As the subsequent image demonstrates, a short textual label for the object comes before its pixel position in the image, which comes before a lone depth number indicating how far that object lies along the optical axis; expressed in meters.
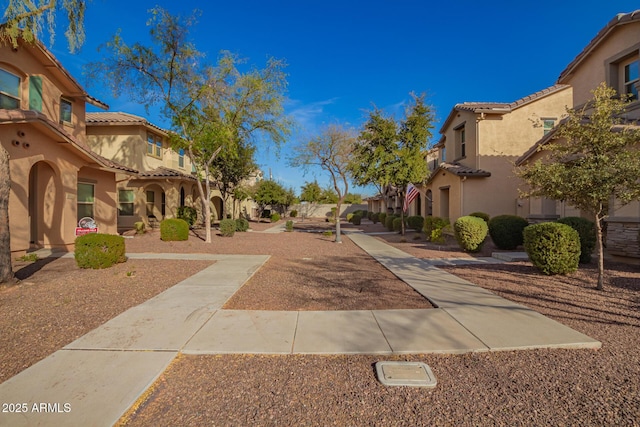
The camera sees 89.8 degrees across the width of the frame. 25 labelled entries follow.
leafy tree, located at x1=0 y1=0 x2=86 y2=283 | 6.43
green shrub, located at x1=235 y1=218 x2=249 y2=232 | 21.96
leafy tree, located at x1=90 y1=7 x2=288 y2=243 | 12.81
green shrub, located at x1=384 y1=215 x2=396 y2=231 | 22.77
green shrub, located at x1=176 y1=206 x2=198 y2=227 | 21.81
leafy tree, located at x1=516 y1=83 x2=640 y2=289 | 5.77
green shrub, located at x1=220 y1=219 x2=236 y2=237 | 17.42
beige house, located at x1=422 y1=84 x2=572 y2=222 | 16.45
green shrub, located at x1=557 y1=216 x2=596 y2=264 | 8.40
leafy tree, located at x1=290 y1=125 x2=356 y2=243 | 21.62
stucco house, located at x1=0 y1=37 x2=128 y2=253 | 9.60
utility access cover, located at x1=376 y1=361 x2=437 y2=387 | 3.13
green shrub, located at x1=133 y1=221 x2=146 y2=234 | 17.91
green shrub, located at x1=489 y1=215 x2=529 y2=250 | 11.44
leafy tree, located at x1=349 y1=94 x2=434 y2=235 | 16.31
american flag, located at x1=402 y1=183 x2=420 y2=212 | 15.71
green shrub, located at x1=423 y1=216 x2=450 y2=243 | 14.79
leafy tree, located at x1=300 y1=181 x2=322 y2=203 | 58.03
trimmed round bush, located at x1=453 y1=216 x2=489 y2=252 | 11.24
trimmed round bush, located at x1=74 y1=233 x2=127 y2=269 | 8.29
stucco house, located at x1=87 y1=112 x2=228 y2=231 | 18.94
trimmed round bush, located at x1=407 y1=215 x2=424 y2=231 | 20.34
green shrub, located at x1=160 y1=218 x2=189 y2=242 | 14.42
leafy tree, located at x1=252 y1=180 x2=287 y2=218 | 35.62
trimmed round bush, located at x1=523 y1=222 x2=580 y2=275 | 7.23
